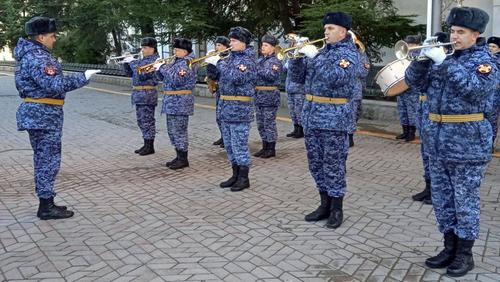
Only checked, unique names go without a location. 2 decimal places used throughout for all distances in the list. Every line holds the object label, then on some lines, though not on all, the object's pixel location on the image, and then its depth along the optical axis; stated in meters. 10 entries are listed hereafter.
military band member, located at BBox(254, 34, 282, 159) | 7.93
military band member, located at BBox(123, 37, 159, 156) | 8.39
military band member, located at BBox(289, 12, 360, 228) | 4.68
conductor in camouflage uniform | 5.12
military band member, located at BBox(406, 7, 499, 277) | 3.59
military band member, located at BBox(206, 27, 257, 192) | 6.14
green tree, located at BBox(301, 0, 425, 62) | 10.84
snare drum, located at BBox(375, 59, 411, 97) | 5.11
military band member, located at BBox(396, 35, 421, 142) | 8.73
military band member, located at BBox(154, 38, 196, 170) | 7.30
